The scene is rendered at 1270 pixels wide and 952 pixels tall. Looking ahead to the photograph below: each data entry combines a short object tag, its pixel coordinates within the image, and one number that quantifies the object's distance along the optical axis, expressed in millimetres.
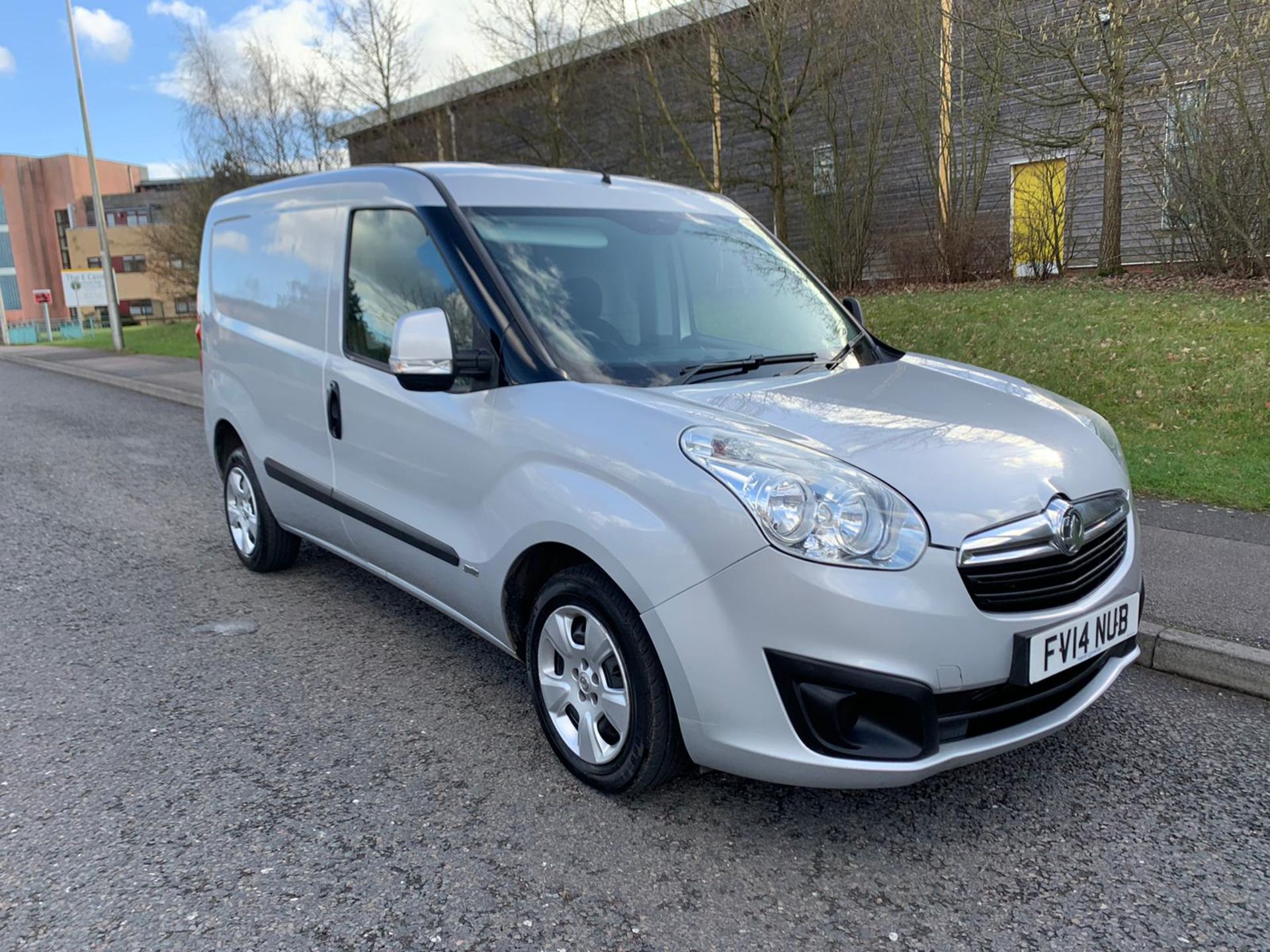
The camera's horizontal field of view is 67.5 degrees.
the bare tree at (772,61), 14984
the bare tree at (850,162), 15467
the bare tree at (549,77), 18641
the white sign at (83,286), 40500
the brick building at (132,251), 68188
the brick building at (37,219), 75188
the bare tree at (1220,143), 10367
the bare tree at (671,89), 16125
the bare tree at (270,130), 24078
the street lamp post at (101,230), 24047
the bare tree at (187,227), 25641
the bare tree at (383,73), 21094
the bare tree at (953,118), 13531
